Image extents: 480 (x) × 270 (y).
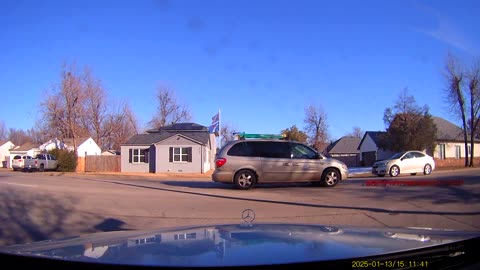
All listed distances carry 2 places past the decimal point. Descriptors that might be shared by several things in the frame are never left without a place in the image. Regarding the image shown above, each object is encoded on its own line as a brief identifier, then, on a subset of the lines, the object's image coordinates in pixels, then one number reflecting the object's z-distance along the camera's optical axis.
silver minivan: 14.23
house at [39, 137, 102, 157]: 59.00
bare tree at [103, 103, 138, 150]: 73.81
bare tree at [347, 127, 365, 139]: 120.32
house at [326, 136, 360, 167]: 76.31
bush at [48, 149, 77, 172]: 41.91
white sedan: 25.00
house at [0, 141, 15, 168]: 79.99
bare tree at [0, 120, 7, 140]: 126.65
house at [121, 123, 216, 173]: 39.00
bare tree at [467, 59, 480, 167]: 42.26
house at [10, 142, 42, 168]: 69.38
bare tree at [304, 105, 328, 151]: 66.69
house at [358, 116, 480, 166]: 51.19
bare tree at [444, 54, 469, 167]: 42.84
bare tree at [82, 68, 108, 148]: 58.58
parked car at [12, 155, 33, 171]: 45.50
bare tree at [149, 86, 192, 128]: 66.75
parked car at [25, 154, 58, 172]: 42.94
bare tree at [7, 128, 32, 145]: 124.07
